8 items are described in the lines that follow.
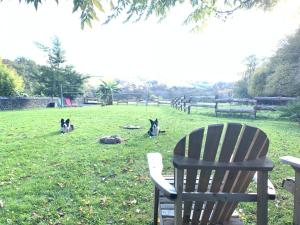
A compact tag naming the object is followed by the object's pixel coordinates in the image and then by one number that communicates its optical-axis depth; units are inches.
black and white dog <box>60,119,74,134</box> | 270.7
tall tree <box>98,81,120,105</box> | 911.5
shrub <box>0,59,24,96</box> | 764.6
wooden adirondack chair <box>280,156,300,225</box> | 69.4
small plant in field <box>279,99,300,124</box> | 398.8
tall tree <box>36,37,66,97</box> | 987.2
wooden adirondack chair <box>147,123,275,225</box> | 56.3
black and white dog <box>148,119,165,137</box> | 245.9
